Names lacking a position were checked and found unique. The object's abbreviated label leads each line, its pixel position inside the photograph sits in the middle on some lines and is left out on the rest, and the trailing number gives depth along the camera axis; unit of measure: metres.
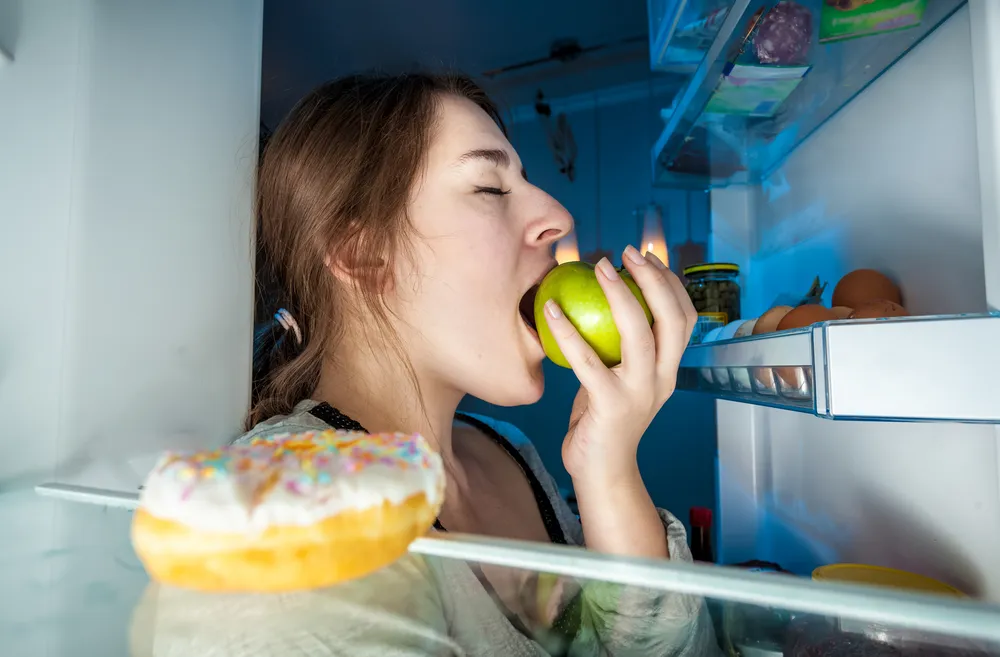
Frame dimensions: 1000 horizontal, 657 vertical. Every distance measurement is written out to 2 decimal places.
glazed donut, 0.25
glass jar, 1.14
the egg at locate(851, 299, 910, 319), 0.63
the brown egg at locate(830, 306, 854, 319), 0.68
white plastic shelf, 0.42
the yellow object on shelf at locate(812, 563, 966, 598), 0.60
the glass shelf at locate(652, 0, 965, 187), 0.79
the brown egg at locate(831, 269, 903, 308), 0.75
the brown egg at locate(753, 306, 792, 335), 0.83
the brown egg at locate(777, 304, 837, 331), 0.70
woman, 0.76
